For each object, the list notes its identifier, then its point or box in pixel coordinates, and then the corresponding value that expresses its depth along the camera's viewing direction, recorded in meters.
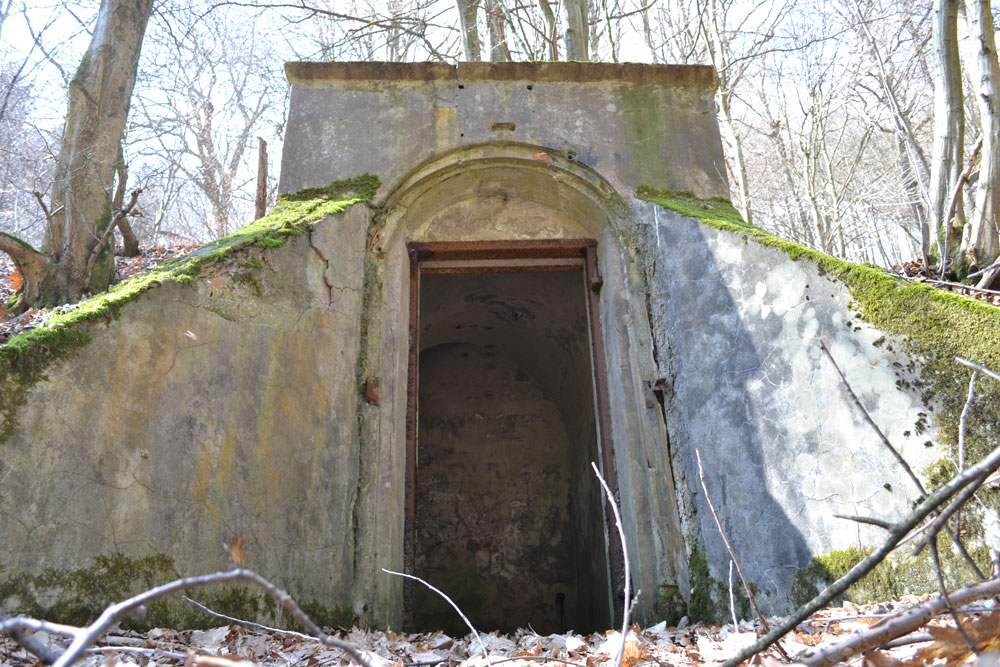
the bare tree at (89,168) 7.37
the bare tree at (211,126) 16.42
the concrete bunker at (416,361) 3.68
